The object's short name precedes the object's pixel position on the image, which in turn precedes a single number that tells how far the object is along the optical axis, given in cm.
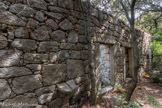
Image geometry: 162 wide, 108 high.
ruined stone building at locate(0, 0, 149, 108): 143
